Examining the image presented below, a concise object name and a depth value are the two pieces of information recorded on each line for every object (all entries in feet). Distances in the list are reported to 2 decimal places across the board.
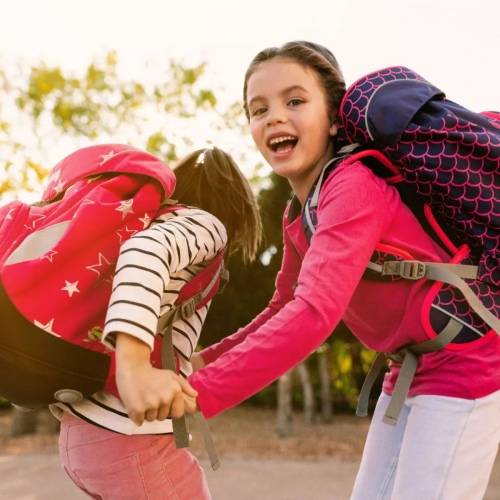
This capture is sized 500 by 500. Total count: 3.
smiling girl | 5.38
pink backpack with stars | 5.90
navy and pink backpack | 5.99
